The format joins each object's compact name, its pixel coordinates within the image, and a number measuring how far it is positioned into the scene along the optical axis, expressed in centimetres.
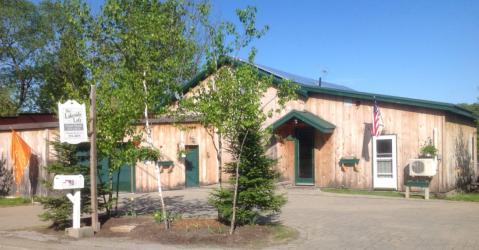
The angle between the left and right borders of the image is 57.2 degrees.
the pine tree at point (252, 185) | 936
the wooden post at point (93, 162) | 952
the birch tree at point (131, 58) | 970
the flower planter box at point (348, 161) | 1650
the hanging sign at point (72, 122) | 900
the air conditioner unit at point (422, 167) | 1446
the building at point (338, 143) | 1541
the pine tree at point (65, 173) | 981
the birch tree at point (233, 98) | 883
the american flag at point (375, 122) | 1544
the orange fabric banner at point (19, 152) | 1599
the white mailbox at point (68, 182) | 910
